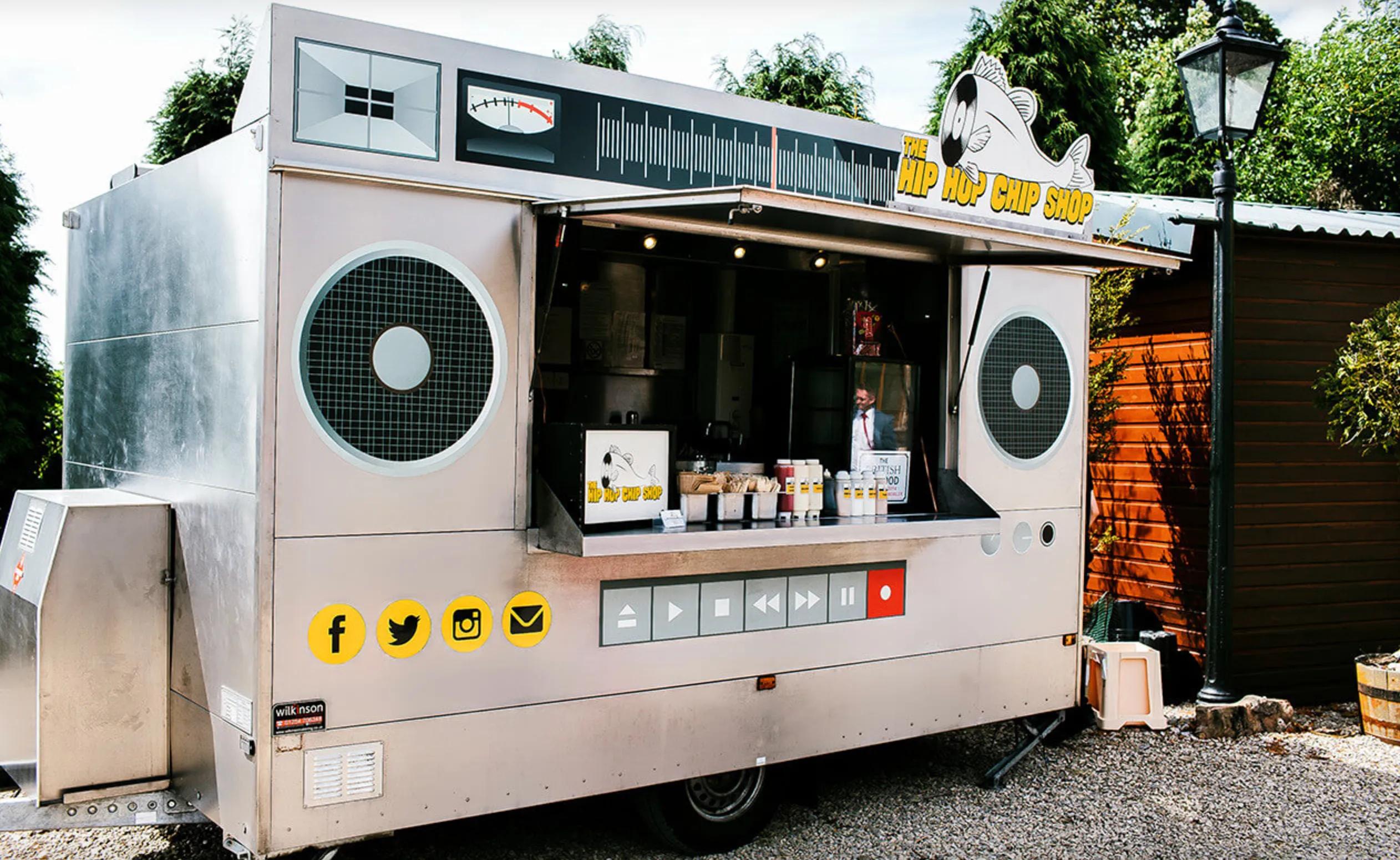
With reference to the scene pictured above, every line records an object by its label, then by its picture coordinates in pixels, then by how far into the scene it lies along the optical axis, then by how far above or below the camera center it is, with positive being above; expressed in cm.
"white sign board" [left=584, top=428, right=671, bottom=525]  399 -13
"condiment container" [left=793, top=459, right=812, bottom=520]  461 -20
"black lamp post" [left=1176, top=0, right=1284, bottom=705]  657 +128
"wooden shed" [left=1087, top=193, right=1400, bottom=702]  723 -12
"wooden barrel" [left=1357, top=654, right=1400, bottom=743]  650 -139
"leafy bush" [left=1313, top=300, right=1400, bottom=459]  657 +36
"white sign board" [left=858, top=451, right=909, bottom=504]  509 -12
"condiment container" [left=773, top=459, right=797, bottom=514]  462 -18
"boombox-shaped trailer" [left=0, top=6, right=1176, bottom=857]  358 -9
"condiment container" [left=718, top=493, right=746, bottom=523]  445 -26
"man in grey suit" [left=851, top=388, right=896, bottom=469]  505 +5
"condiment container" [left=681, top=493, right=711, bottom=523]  439 -26
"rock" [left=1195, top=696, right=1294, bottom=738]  654 -151
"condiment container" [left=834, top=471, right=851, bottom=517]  485 -22
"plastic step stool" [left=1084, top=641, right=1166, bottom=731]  576 -119
